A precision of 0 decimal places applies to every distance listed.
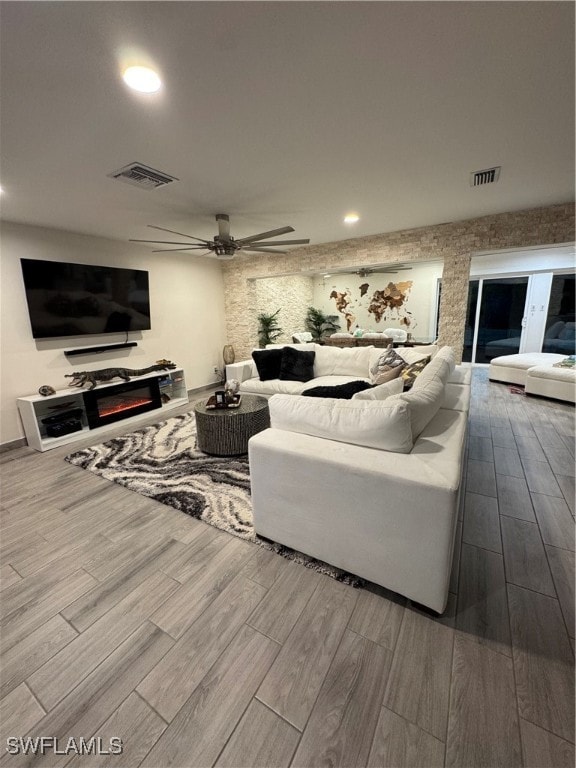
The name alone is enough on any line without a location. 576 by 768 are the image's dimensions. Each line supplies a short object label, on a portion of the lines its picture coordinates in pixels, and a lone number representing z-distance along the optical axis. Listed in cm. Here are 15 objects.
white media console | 349
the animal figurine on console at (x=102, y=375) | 391
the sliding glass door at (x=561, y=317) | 645
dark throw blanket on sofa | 249
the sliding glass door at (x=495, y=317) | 704
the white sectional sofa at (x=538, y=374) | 429
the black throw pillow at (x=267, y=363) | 434
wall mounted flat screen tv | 360
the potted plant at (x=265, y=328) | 677
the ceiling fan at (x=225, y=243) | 324
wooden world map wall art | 810
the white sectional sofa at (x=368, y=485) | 133
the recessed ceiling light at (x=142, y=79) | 141
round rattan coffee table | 294
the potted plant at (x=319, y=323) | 909
